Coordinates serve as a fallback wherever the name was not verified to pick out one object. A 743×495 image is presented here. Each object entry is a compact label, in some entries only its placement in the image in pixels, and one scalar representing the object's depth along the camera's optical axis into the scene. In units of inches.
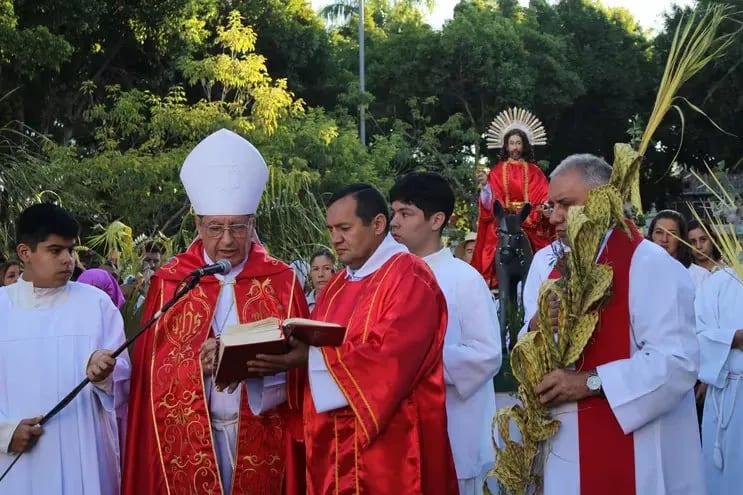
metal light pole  1001.4
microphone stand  166.7
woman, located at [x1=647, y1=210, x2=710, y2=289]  290.5
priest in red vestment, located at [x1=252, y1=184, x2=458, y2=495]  163.9
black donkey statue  391.2
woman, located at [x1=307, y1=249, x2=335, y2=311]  326.3
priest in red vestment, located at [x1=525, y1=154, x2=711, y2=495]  153.3
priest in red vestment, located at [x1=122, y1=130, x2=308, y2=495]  194.4
